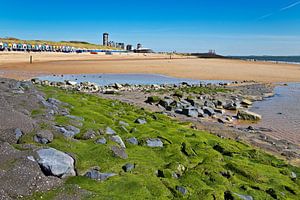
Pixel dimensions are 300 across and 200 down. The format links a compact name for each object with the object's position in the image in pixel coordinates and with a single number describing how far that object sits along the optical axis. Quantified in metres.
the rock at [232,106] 15.38
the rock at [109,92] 18.30
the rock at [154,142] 6.51
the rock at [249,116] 12.67
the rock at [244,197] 4.79
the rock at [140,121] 8.64
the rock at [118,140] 5.89
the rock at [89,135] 5.81
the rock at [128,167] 4.88
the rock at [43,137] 5.06
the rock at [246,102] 16.70
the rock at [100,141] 5.67
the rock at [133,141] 6.34
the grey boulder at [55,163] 4.20
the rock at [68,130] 5.65
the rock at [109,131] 6.37
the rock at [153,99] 15.34
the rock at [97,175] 4.42
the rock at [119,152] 5.29
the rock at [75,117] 6.92
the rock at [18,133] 5.01
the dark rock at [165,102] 14.25
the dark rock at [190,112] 12.53
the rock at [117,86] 20.68
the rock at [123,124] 7.73
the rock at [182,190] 4.51
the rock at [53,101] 8.33
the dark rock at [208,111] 13.05
